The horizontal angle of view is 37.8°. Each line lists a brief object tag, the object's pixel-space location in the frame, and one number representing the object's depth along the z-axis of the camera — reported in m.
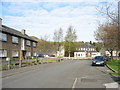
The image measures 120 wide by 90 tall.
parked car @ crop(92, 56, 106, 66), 25.95
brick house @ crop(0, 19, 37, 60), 29.88
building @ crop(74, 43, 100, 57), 90.19
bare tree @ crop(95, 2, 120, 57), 15.63
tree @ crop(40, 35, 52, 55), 76.40
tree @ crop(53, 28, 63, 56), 62.09
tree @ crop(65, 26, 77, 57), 66.94
